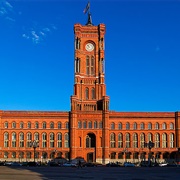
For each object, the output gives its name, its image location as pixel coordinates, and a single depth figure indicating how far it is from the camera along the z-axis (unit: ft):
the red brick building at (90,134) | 260.00
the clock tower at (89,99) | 258.85
